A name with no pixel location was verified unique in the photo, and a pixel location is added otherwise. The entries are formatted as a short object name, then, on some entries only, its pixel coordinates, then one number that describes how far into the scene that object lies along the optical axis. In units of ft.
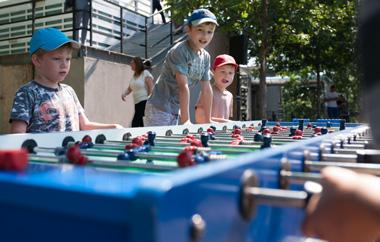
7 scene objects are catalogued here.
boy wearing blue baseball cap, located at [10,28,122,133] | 8.11
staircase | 31.07
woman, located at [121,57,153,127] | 18.76
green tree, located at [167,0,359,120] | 27.22
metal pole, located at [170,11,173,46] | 30.89
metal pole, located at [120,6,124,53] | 25.72
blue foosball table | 1.97
